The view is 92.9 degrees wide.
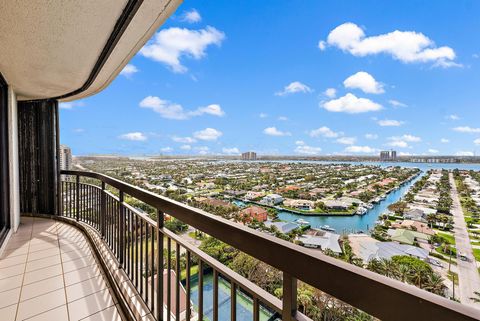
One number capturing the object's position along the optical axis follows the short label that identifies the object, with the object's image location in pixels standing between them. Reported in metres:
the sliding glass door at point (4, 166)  3.44
